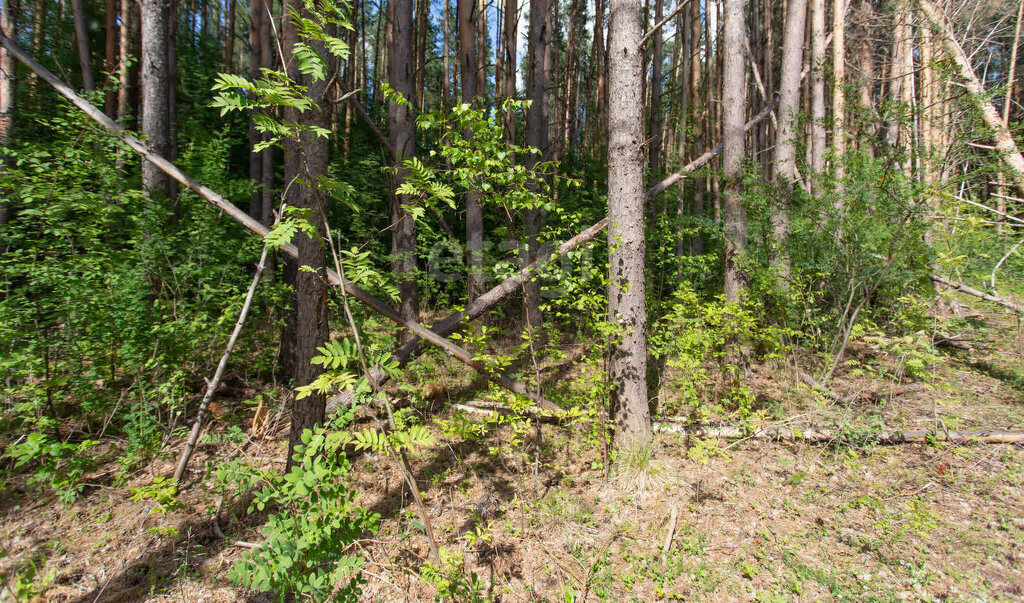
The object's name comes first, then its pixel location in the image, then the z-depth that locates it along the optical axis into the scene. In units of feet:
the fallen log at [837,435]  12.74
